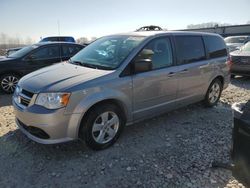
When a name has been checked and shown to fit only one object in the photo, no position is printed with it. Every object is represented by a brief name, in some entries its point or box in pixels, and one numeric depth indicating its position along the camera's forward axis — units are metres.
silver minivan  2.52
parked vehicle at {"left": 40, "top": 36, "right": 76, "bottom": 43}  13.36
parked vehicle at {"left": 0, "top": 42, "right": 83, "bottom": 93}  5.50
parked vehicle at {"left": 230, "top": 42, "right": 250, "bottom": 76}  6.58
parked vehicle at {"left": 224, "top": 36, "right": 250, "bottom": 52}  12.35
